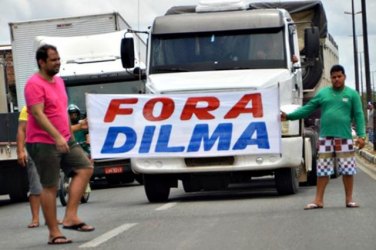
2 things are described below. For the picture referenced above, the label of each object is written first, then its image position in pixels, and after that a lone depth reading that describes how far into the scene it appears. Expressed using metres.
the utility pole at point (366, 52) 41.80
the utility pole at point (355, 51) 58.86
